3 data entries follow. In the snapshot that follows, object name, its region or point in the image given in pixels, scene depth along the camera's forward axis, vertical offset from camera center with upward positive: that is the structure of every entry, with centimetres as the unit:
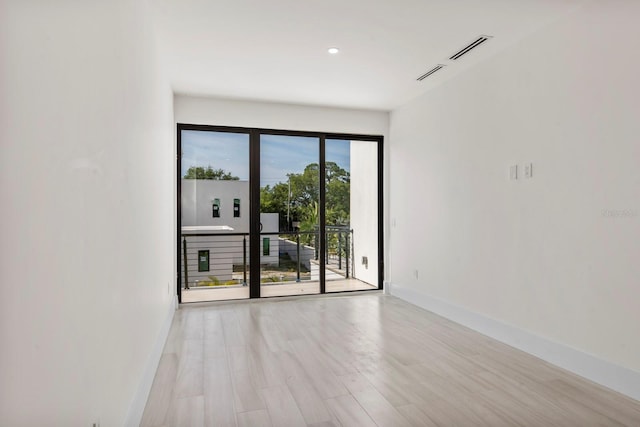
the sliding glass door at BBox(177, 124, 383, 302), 511 -3
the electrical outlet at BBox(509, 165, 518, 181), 345 +34
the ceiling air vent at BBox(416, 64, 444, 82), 399 +147
